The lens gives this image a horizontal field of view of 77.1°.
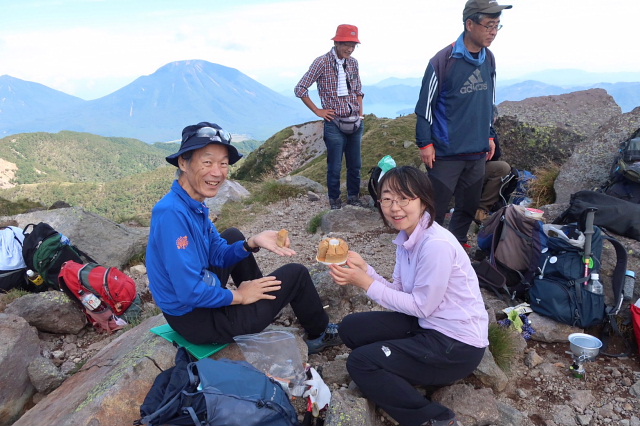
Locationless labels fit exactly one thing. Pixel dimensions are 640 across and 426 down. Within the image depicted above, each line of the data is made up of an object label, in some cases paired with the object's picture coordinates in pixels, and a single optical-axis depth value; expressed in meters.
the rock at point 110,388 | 3.10
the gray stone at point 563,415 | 3.67
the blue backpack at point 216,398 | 2.71
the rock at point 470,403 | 3.46
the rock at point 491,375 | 3.92
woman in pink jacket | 3.21
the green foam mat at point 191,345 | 3.80
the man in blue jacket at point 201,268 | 3.43
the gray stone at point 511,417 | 3.51
